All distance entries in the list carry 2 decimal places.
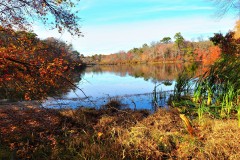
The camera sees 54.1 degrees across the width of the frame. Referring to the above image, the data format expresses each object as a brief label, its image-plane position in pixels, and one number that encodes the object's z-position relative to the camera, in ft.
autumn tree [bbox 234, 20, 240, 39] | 89.62
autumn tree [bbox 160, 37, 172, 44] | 366.02
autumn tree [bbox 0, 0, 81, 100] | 17.60
